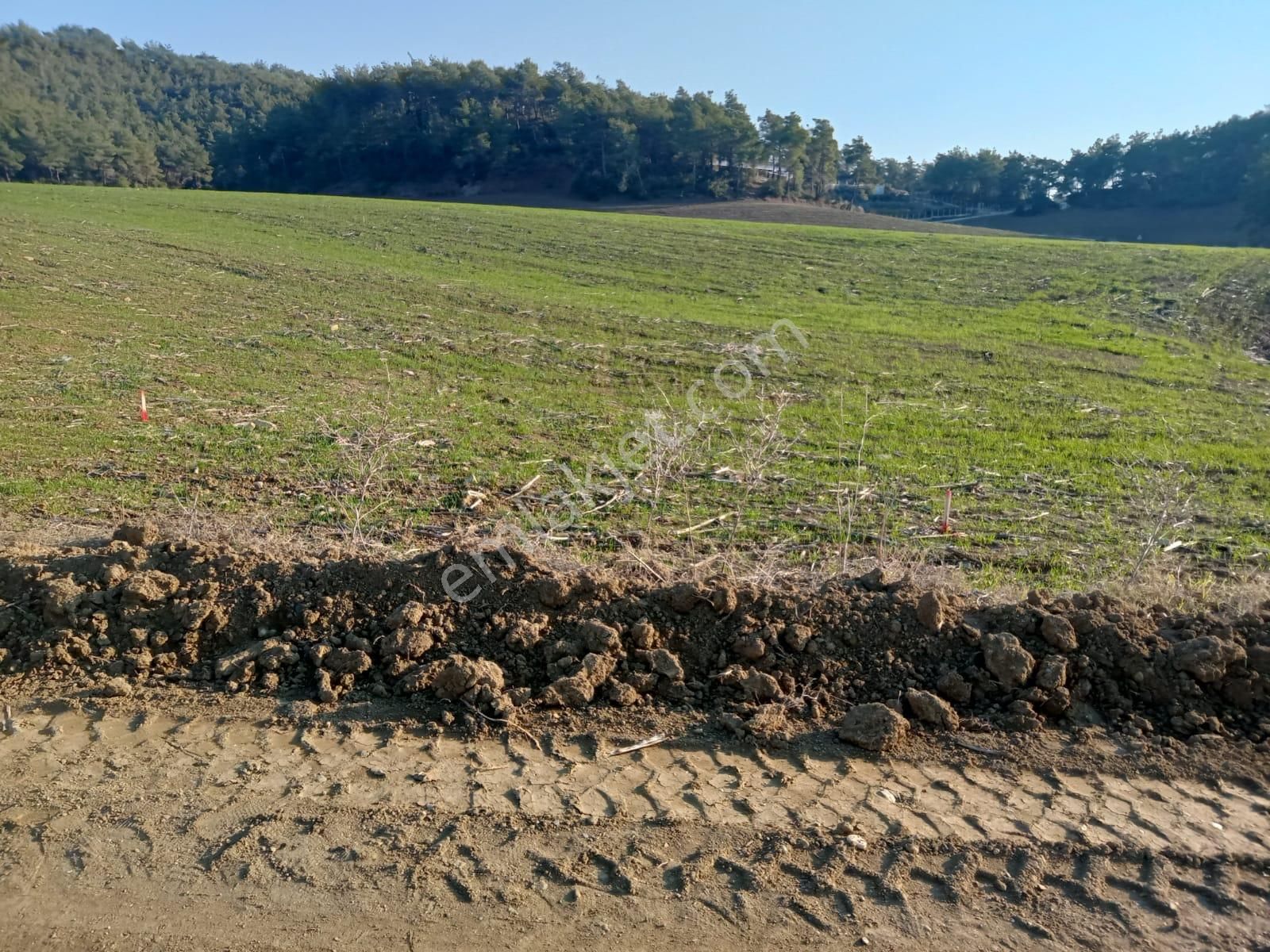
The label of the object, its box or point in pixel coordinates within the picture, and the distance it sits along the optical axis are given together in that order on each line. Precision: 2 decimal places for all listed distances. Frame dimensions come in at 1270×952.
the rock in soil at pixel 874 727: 4.02
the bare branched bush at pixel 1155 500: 6.11
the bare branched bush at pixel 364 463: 7.47
